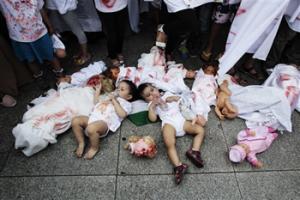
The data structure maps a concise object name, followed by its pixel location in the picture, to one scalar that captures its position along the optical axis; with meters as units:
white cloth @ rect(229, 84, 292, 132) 2.54
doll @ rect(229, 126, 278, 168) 2.31
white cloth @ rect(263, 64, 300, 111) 2.64
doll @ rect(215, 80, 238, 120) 2.67
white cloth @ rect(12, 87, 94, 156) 2.28
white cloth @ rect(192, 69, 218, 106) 2.79
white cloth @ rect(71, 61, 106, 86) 2.88
